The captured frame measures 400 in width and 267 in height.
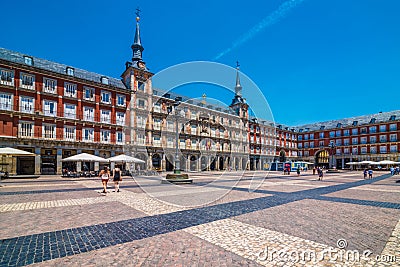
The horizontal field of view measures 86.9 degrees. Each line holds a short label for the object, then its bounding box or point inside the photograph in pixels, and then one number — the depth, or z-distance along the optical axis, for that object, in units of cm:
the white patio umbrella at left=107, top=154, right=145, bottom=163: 2054
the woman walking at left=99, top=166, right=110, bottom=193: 1062
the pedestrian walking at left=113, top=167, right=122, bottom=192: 1111
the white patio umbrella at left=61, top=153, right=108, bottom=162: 2047
